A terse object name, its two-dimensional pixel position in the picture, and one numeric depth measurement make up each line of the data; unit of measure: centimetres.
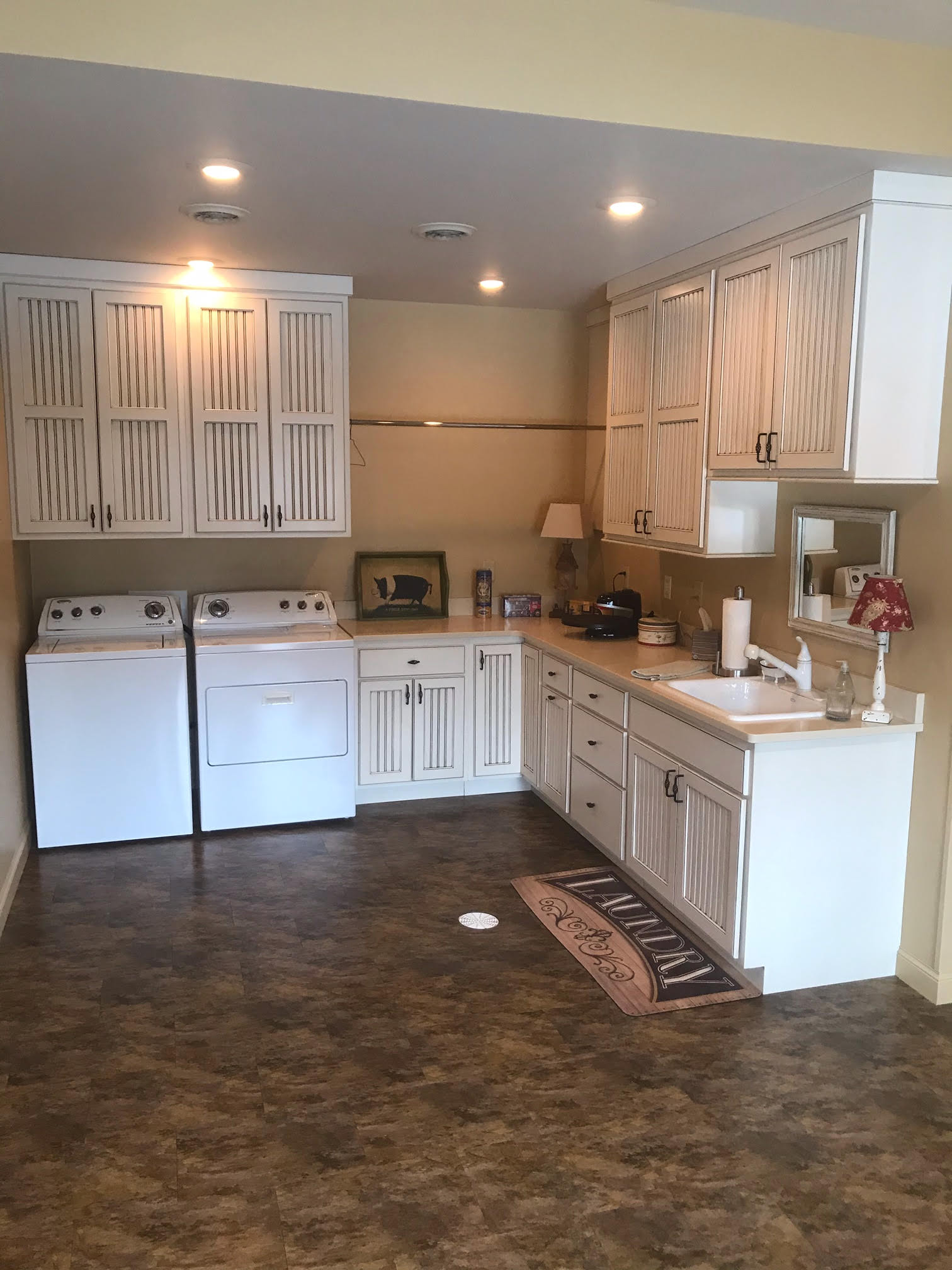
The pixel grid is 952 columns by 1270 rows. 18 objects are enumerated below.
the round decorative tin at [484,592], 515
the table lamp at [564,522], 508
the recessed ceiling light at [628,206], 300
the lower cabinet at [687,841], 302
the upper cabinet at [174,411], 414
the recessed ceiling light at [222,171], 269
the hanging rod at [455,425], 495
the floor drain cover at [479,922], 350
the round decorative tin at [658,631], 434
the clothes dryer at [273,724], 426
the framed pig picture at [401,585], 504
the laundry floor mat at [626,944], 305
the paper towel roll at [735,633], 363
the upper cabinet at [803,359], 278
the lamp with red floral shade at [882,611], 290
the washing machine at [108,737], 405
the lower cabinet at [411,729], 462
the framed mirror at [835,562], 313
